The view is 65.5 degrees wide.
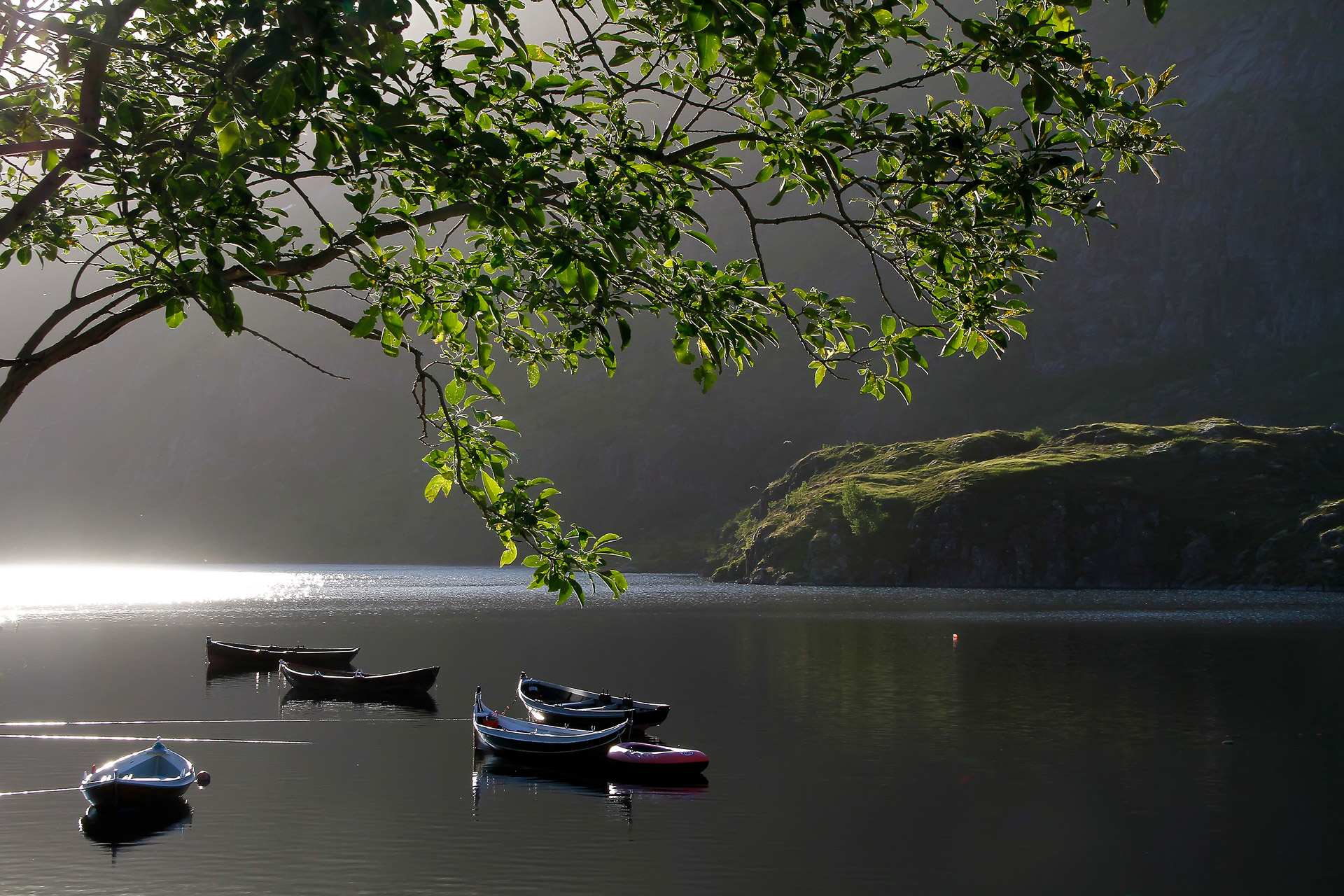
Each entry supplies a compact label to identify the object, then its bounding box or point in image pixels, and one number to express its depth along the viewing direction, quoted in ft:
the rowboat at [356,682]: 263.29
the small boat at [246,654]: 332.39
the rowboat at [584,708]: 210.59
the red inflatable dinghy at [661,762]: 167.94
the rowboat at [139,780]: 142.72
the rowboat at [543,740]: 176.86
